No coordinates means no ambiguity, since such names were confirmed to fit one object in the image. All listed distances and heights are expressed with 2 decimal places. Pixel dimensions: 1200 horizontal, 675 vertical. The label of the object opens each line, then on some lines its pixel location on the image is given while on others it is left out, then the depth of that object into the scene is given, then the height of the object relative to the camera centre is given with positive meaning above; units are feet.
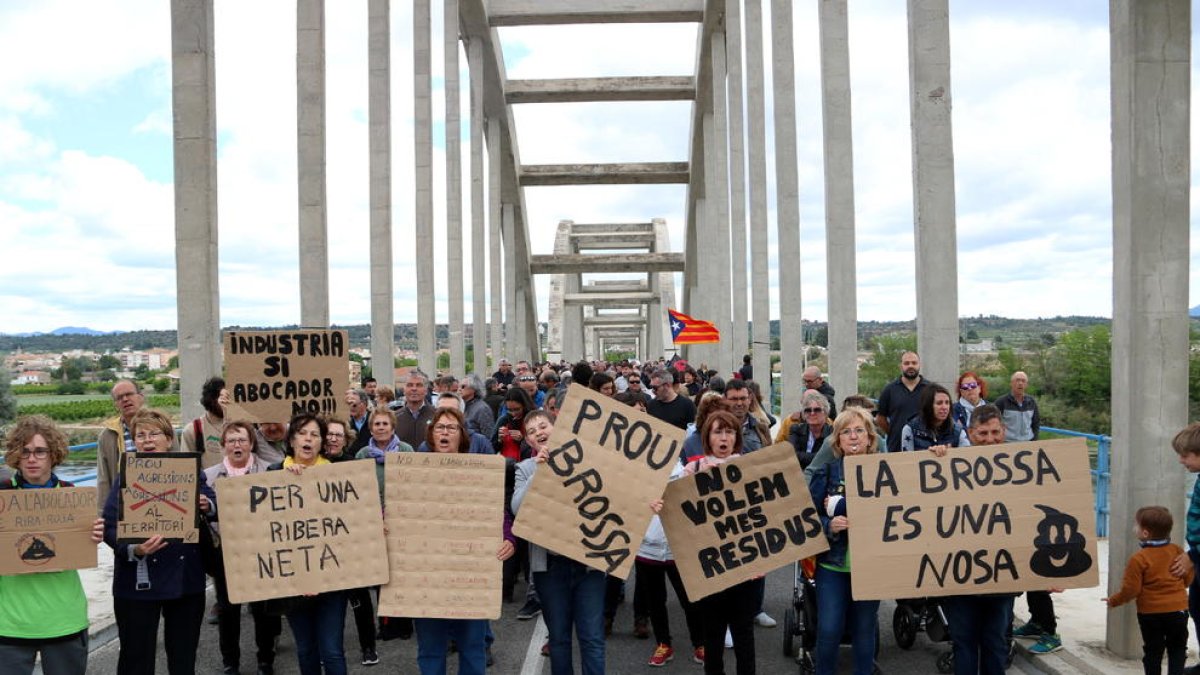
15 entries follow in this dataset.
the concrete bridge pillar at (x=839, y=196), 52.90 +7.42
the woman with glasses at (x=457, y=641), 17.93 -5.40
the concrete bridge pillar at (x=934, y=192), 31.19 +4.45
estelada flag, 82.07 +0.64
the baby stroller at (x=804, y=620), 21.13 -6.32
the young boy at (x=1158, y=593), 18.20 -4.84
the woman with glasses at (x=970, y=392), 29.14 -1.78
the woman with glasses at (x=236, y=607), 19.19 -5.64
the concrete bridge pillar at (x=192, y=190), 34.37 +5.46
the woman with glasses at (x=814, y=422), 23.90 -2.11
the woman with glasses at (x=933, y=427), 22.17 -2.15
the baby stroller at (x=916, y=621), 22.74 -6.63
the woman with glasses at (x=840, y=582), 18.37 -4.60
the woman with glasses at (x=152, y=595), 17.21 -4.29
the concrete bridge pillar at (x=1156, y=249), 20.63 +1.63
